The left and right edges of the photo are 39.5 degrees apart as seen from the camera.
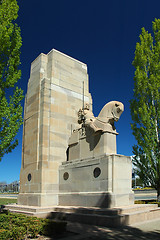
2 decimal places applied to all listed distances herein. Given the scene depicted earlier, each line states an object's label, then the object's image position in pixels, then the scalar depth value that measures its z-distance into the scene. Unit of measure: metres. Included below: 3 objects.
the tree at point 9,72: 12.55
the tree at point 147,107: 16.98
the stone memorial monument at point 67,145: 12.44
